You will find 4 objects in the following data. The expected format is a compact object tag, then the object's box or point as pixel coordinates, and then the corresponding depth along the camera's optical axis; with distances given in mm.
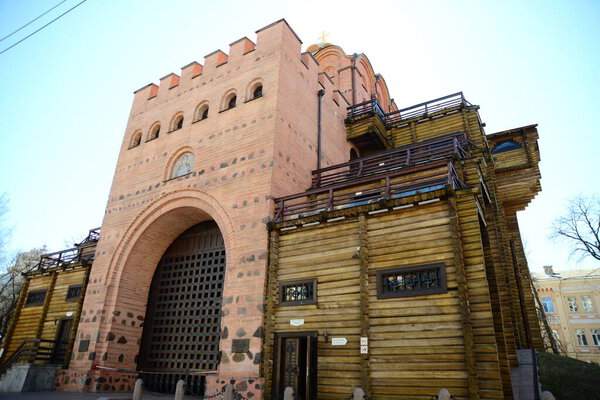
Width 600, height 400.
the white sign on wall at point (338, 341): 8266
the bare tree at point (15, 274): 23359
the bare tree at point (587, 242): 18562
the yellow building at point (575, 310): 28938
